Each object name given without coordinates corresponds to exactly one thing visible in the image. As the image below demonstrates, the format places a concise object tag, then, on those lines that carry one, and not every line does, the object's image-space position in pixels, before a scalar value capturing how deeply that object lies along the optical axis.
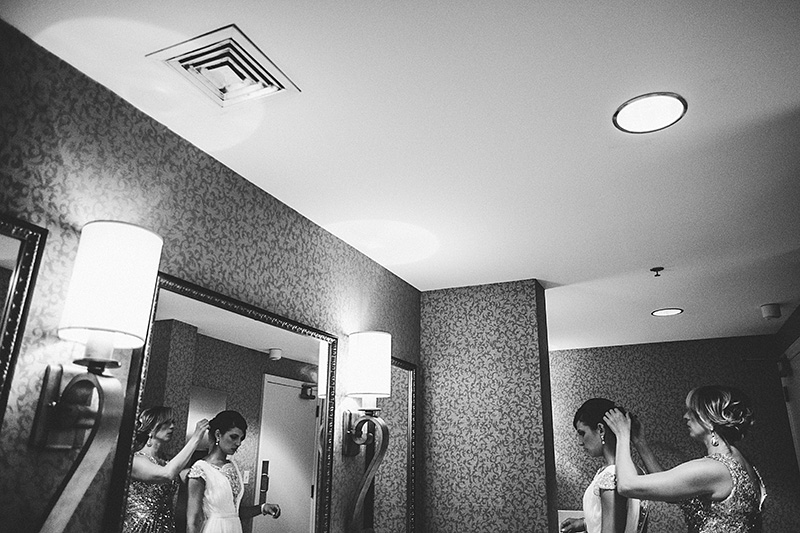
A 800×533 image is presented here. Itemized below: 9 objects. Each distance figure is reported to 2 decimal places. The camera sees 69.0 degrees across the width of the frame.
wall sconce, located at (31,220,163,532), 1.44
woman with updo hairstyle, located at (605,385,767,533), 1.93
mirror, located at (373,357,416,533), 3.11
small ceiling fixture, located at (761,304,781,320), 4.19
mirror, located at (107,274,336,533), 1.87
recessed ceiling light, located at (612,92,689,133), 1.84
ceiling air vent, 1.58
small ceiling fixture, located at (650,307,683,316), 4.33
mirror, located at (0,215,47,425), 1.41
